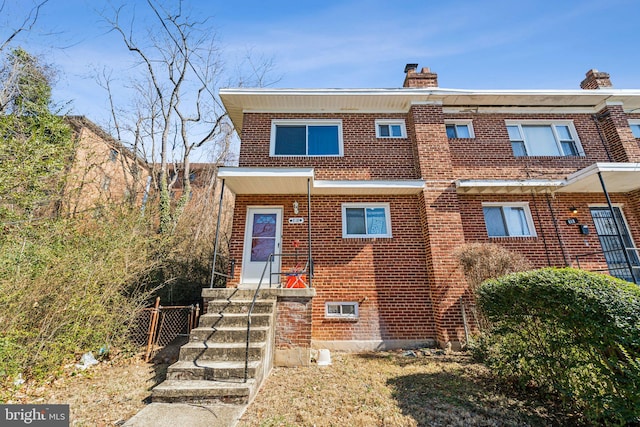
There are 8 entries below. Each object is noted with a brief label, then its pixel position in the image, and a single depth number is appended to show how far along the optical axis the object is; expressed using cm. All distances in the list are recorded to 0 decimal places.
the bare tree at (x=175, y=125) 1308
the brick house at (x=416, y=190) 676
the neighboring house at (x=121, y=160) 1305
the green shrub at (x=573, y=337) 245
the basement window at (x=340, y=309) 670
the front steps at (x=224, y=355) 356
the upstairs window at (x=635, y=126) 877
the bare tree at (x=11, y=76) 903
